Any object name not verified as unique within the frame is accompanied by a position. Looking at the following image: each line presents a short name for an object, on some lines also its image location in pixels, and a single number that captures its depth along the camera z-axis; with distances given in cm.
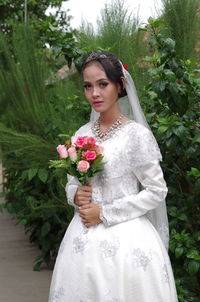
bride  213
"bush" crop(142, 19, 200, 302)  269
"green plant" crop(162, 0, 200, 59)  328
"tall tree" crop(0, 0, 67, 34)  984
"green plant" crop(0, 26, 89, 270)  364
